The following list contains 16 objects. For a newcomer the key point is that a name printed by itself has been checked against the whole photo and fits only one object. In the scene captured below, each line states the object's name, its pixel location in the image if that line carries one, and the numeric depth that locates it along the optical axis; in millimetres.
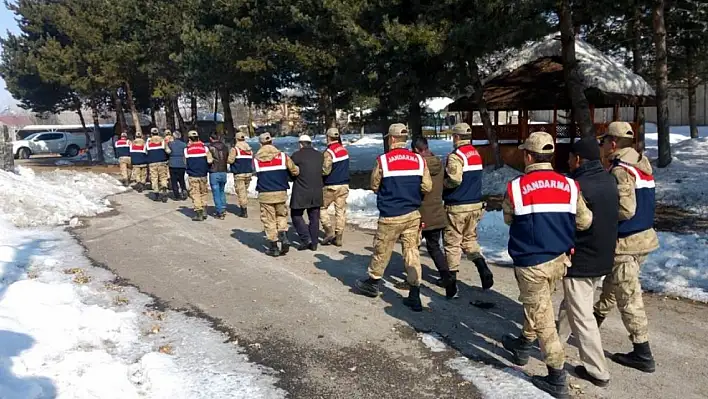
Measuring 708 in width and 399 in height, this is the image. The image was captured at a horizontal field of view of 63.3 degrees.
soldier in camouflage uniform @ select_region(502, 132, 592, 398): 4324
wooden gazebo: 18781
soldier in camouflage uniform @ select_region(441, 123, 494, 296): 6715
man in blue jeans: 12914
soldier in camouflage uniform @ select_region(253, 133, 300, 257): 9008
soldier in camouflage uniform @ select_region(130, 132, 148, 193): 17016
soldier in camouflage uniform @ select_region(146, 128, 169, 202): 15711
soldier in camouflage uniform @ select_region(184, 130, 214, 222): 12625
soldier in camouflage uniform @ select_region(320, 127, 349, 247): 9391
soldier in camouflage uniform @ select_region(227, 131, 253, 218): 12750
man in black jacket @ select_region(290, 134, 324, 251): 9148
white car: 38312
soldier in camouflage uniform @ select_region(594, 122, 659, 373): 4812
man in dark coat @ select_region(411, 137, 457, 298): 6742
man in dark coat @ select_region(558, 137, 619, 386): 4484
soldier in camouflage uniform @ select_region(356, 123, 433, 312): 6234
